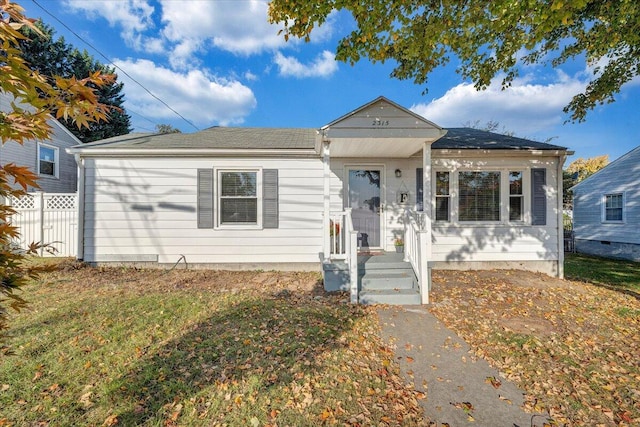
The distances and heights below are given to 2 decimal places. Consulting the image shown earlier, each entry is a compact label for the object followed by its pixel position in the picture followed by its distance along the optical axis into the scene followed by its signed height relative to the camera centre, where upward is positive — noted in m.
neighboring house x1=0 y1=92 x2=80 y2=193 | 11.02 +2.33
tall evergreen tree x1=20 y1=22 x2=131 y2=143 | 16.27 +9.13
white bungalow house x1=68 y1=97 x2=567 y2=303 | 7.07 +0.36
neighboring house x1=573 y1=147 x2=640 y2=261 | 11.00 +0.29
